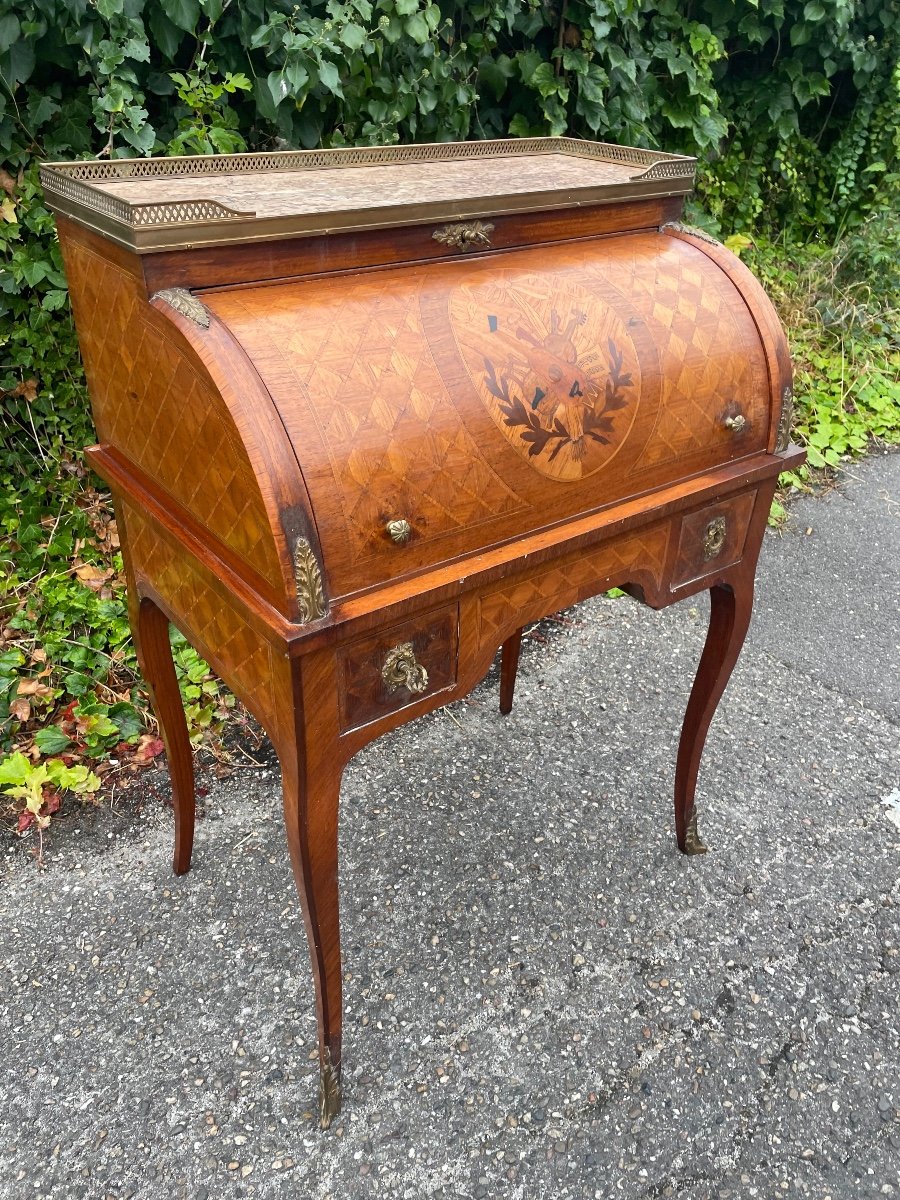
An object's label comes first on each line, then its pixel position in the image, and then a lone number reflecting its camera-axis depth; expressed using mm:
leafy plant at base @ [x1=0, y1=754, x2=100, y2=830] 2234
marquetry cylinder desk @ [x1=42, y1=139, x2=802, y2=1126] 1143
